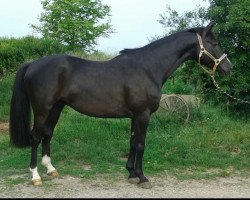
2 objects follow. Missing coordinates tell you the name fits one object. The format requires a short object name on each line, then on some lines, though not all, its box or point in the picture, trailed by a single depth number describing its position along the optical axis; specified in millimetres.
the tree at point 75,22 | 30500
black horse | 5609
